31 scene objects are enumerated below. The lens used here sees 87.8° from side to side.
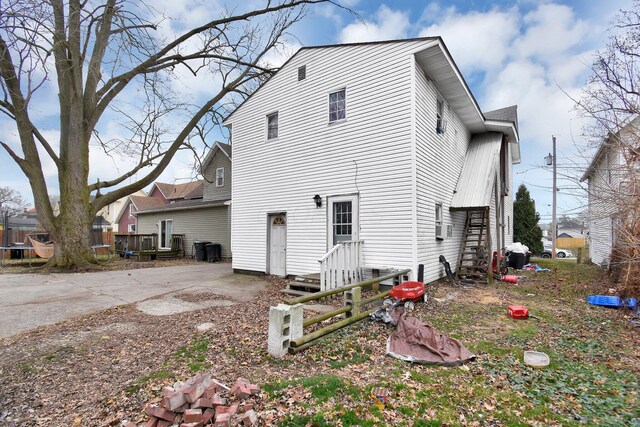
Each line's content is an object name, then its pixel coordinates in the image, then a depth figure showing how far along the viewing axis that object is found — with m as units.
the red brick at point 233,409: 3.05
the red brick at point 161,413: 2.98
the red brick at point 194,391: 3.12
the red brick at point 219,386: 3.50
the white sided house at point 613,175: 7.19
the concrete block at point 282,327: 4.59
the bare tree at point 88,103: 11.42
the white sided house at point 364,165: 8.74
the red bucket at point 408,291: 7.10
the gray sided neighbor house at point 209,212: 18.92
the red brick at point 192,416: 2.94
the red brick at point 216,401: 3.14
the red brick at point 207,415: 3.01
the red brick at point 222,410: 3.06
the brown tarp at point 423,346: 4.53
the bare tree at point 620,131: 7.12
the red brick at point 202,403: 3.11
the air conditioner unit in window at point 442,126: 10.46
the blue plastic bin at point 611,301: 7.28
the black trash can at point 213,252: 18.27
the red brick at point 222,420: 2.92
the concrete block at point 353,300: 6.02
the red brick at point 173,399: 3.03
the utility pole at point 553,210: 20.08
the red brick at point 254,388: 3.51
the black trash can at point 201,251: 18.38
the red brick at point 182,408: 3.05
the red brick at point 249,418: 2.99
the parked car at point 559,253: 29.08
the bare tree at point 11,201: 47.62
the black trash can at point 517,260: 15.02
